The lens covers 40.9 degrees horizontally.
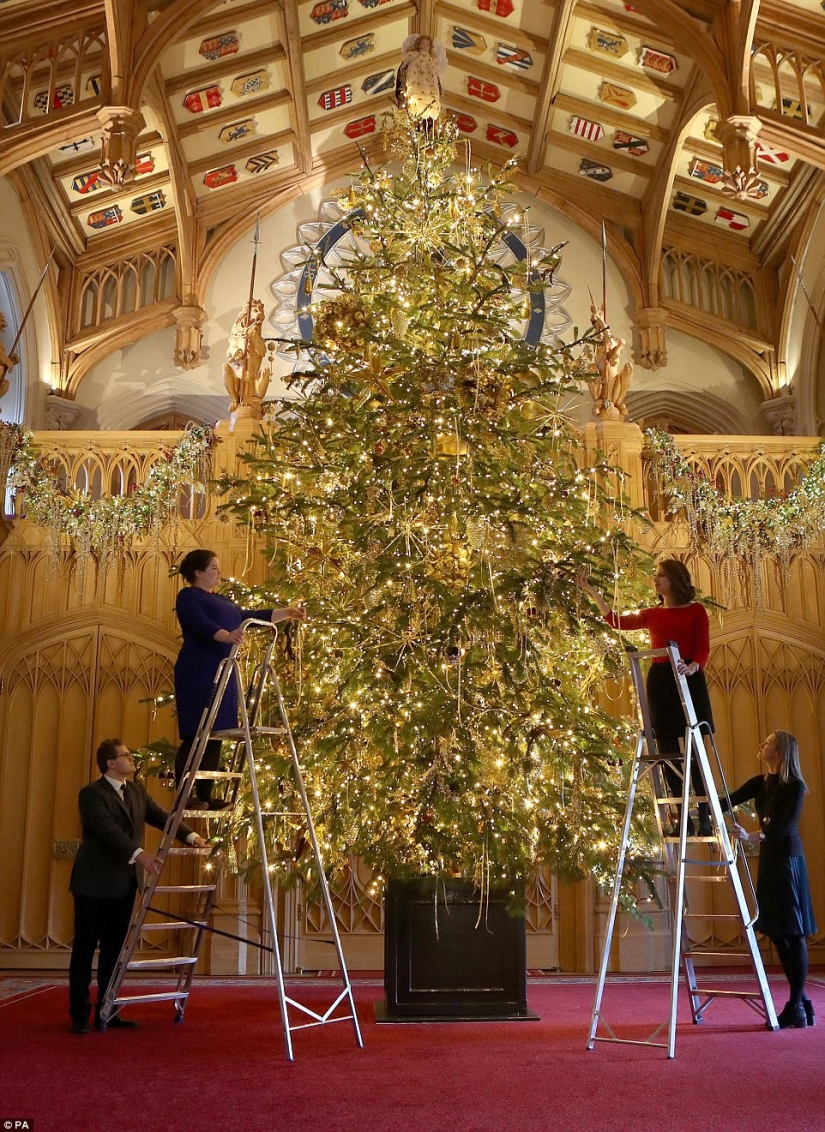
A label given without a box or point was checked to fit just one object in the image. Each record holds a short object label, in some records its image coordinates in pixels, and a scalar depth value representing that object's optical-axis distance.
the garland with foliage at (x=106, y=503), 7.95
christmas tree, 4.93
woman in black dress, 4.43
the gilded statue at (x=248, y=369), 8.38
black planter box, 4.71
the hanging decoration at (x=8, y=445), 7.94
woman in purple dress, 4.37
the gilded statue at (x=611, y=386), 8.42
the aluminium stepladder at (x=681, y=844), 3.80
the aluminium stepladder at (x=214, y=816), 3.84
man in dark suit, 4.54
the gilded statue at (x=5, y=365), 8.09
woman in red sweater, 4.44
